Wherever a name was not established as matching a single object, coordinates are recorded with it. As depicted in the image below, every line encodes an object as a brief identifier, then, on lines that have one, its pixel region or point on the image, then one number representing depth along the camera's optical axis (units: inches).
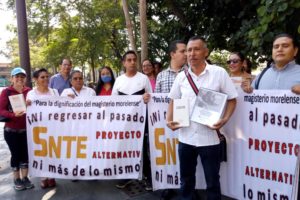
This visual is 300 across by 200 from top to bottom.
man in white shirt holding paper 125.1
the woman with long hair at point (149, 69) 225.9
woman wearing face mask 190.1
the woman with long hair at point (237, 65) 179.7
